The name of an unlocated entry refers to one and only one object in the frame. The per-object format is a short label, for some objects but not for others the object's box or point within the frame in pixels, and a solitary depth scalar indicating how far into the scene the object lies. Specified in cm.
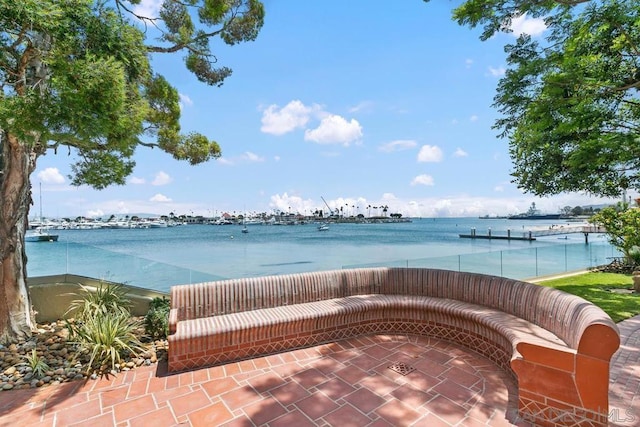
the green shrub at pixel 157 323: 425
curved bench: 235
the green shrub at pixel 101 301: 434
